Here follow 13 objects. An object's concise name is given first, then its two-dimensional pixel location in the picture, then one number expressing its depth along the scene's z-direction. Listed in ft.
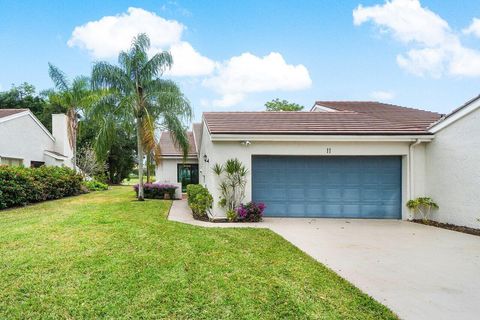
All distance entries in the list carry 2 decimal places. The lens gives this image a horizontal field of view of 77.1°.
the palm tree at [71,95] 82.64
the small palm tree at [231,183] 39.04
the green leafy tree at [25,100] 139.44
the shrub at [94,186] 86.69
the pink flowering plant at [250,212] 37.93
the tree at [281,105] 155.53
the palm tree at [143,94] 51.88
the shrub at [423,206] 39.29
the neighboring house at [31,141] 67.77
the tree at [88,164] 105.09
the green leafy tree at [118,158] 122.20
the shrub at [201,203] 40.01
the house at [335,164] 39.73
